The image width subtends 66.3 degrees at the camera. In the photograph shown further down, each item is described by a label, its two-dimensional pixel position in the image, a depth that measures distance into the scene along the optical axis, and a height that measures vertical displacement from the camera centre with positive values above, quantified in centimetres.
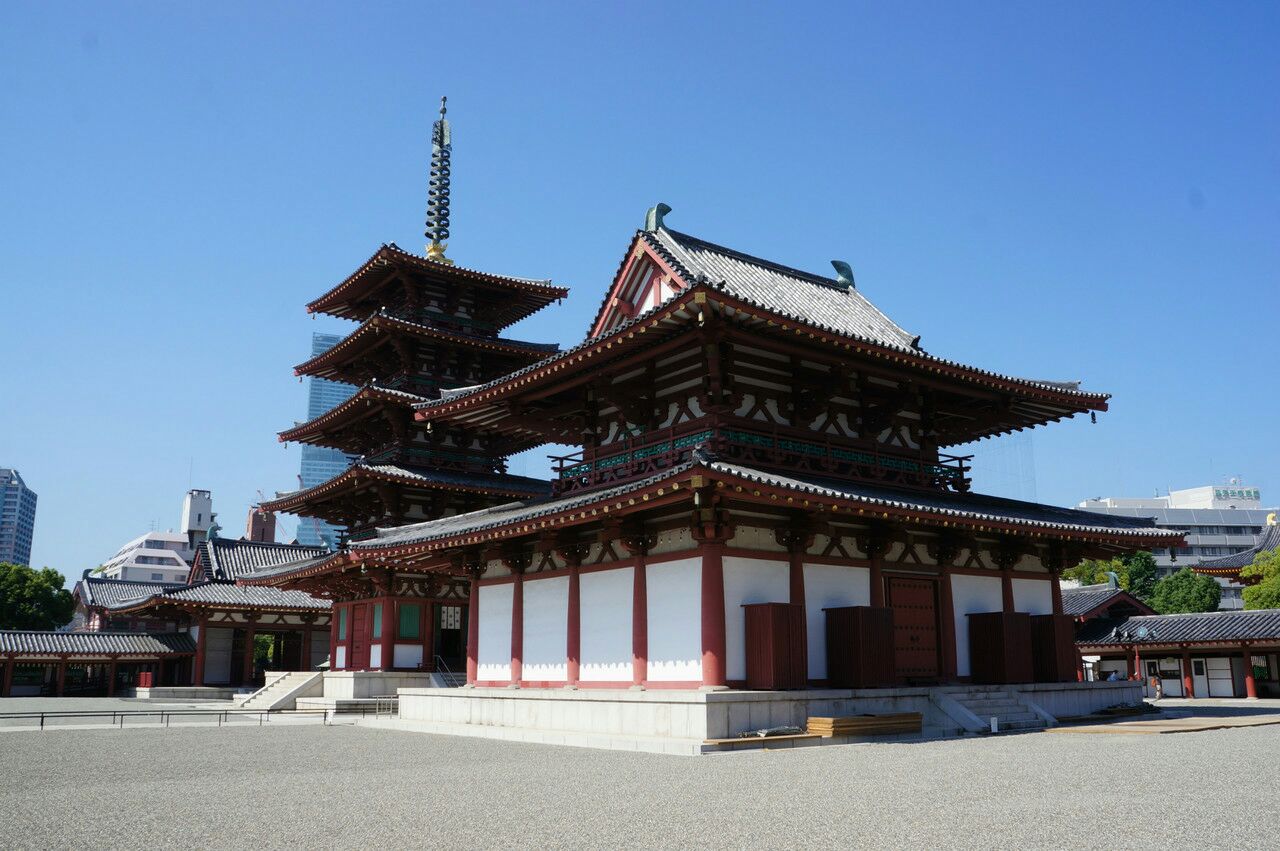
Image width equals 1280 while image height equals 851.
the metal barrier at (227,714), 2857 -354
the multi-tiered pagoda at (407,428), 3966 +868
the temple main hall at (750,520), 2142 +208
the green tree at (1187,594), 6538 +88
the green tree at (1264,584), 5324 +127
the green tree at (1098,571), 7944 +295
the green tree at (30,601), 7231 +70
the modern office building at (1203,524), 13612 +1174
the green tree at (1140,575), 7750 +261
